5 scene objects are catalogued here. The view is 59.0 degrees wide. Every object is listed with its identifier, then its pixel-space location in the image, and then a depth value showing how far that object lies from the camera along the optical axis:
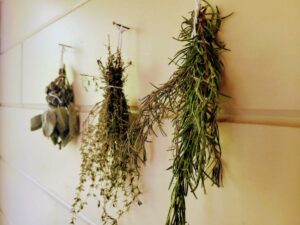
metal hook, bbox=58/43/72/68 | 0.92
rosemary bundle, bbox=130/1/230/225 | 0.38
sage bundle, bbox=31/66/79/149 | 0.81
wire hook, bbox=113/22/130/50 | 0.65
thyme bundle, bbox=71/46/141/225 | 0.59
